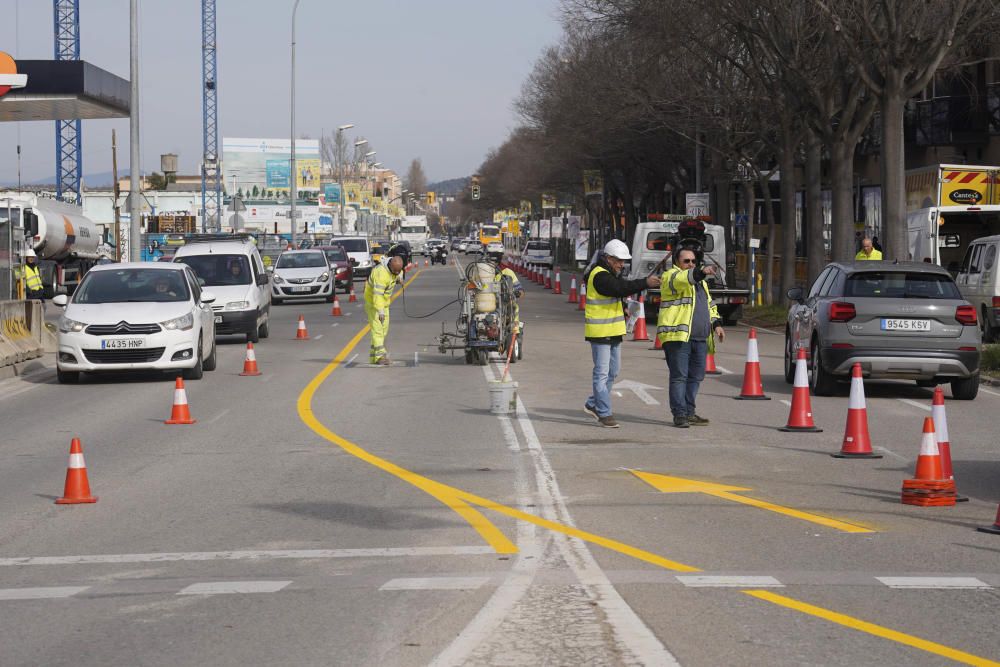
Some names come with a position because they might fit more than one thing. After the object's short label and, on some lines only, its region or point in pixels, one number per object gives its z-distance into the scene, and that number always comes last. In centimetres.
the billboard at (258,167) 10944
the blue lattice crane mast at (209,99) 11331
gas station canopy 3525
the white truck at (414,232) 13225
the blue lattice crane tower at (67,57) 8644
